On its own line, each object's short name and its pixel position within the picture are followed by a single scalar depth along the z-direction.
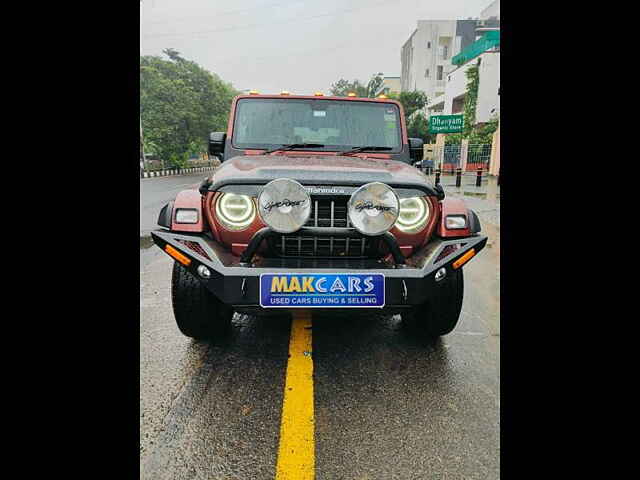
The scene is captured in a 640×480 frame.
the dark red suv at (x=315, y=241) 2.04
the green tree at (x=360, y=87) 48.03
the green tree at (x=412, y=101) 32.09
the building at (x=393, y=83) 58.88
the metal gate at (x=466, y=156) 21.33
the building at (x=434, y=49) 40.41
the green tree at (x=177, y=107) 27.91
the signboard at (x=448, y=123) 15.40
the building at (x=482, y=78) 21.95
